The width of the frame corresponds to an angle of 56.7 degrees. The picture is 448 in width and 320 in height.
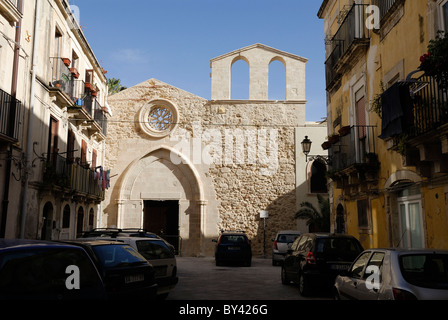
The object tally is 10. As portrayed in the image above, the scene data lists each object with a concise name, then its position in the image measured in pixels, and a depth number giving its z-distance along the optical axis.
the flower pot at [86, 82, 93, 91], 17.82
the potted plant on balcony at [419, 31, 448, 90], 6.61
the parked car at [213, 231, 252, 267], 17.39
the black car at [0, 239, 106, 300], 3.66
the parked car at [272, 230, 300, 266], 17.58
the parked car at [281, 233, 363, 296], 8.74
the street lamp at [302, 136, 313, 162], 14.31
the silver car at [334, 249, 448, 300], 4.43
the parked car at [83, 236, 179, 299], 8.21
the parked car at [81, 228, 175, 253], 10.26
